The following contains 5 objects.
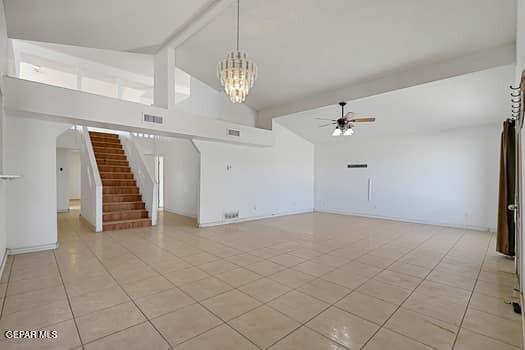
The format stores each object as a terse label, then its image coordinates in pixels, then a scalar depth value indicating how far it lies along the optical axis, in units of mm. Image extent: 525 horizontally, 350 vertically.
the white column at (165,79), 5398
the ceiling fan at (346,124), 5170
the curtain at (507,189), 3855
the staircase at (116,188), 6141
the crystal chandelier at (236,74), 3270
